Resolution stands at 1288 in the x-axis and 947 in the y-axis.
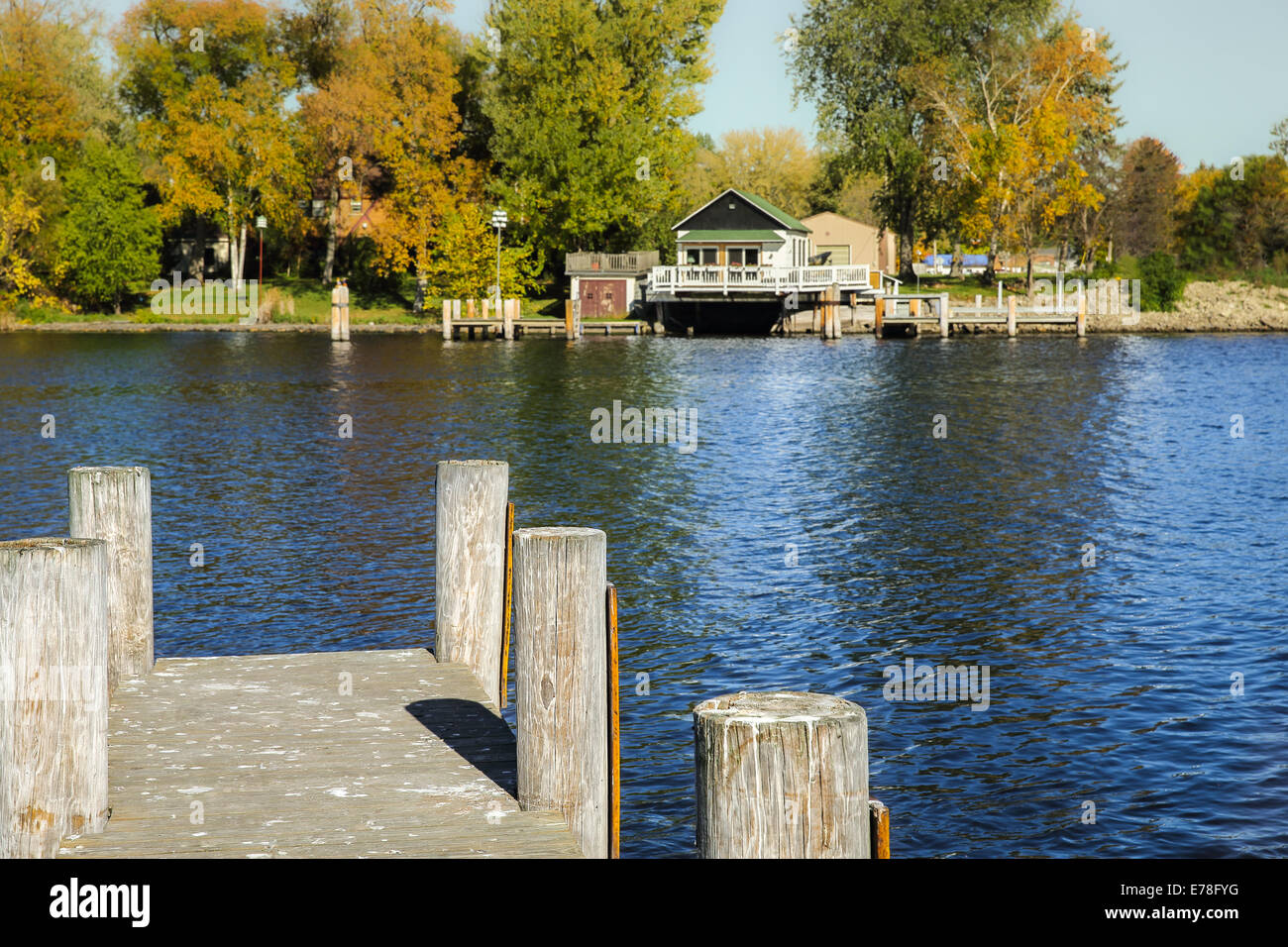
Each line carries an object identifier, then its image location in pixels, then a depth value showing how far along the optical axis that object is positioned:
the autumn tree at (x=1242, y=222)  82.56
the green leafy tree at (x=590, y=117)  74.38
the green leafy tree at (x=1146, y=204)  101.62
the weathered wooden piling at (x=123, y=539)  8.73
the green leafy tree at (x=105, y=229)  76.06
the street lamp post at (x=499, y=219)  68.56
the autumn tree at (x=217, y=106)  76.62
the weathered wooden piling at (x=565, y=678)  6.76
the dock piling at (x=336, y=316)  65.52
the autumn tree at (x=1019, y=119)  76.38
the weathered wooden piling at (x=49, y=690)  5.98
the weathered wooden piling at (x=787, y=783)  4.33
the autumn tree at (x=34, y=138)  73.44
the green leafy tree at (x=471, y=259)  74.56
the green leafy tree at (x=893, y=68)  81.12
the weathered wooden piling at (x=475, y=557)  9.34
